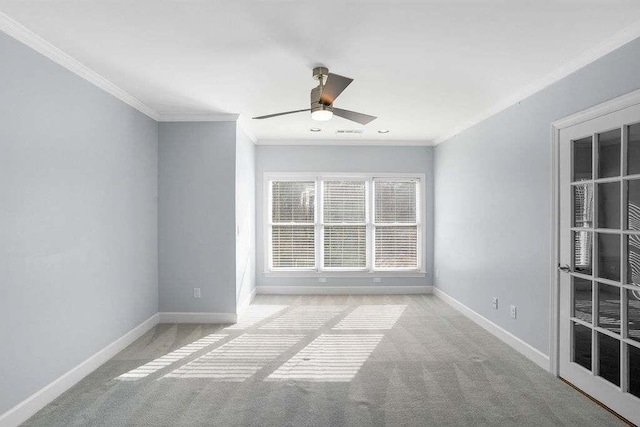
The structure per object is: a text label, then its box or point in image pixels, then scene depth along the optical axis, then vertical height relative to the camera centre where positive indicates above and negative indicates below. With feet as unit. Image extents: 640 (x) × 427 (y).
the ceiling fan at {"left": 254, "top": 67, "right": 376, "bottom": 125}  9.26 +2.94
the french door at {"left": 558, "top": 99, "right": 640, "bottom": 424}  8.21 -1.09
